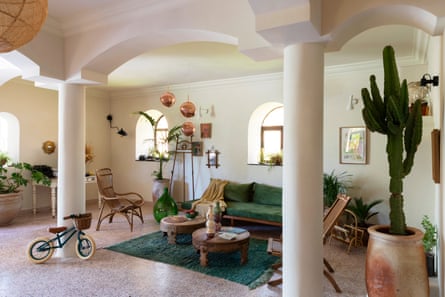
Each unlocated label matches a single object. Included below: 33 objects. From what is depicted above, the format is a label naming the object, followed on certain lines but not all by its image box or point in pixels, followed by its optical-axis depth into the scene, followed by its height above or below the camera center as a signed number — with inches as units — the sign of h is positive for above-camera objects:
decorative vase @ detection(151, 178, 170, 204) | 272.1 -35.7
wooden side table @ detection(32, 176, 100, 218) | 248.1 -37.2
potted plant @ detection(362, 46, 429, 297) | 82.7 -18.1
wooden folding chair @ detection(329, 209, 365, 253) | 175.2 -51.0
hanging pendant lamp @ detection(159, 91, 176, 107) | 210.5 +31.9
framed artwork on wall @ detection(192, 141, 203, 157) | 276.2 -2.0
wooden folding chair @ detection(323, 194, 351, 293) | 125.6 -31.8
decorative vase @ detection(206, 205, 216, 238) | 153.2 -39.4
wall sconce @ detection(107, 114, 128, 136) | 317.1 +16.6
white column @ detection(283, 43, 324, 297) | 87.9 -6.1
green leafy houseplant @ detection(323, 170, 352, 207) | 198.5 -25.4
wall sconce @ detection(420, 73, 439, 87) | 97.9 +20.8
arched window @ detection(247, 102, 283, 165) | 252.4 +11.0
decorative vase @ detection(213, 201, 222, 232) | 171.3 -37.6
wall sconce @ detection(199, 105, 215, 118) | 269.7 +31.0
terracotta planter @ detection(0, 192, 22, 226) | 218.8 -43.7
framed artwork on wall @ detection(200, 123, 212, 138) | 271.3 +14.2
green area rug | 139.3 -57.5
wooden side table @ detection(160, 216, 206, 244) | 177.9 -45.9
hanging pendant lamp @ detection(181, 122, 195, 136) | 258.4 +15.1
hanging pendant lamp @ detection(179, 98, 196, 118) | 225.9 +27.1
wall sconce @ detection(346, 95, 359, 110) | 204.4 +29.5
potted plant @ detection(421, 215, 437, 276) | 118.8 -38.3
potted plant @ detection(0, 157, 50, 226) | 220.7 -28.7
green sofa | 202.4 -42.2
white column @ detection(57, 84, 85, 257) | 152.3 -2.0
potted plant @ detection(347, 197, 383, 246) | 191.0 -40.1
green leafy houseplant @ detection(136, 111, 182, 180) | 275.7 +6.4
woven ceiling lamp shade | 58.2 +24.3
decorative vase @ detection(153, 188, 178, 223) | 222.7 -44.2
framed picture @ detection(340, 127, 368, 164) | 204.4 +1.1
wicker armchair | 213.7 -37.6
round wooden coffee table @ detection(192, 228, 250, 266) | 145.9 -46.6
